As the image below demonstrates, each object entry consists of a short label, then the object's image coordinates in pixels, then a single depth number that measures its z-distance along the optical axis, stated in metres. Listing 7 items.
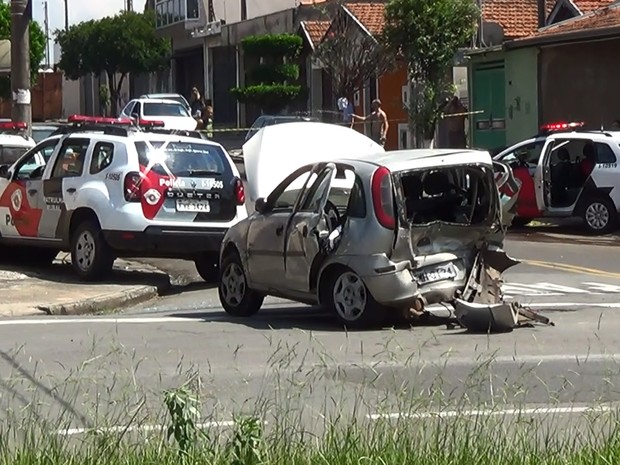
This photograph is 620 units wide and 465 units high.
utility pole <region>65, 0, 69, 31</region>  87.91
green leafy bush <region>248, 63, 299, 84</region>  47.66
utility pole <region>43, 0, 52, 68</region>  87.95
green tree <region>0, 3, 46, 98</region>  51.44
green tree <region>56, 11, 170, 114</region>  63.88
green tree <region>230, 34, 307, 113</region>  47.22
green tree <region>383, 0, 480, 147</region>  32.94
